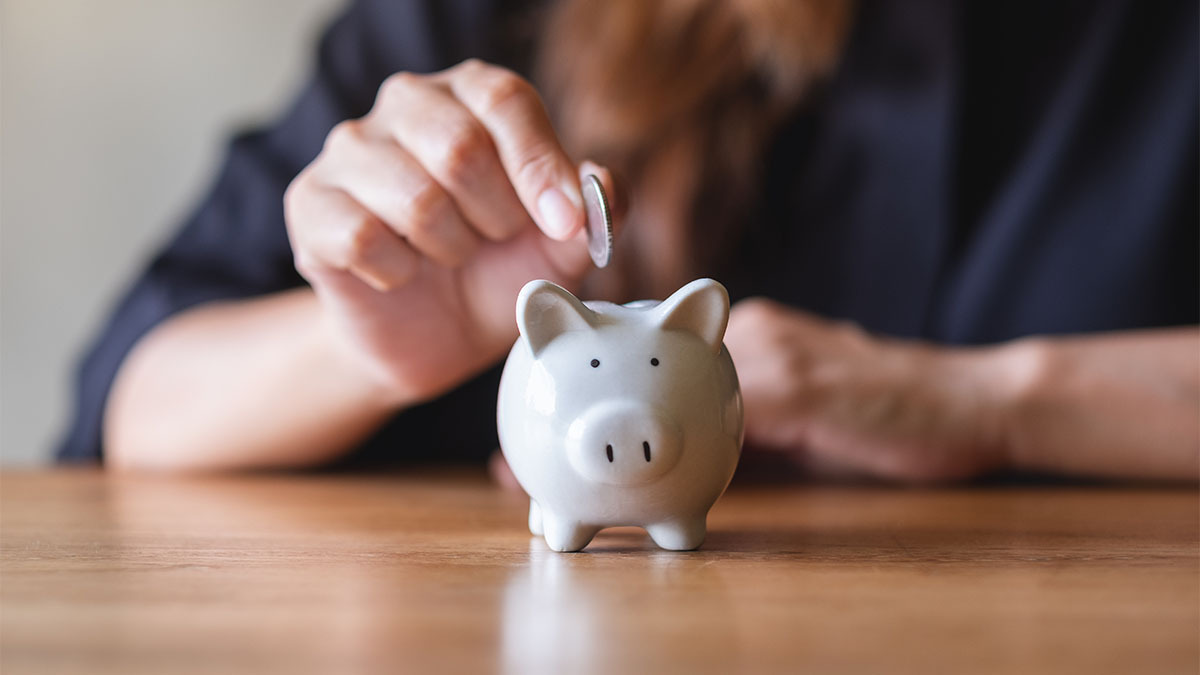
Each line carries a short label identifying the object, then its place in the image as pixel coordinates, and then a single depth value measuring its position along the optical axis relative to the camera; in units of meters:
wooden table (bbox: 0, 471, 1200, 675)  0.41
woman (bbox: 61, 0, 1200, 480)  0.65
